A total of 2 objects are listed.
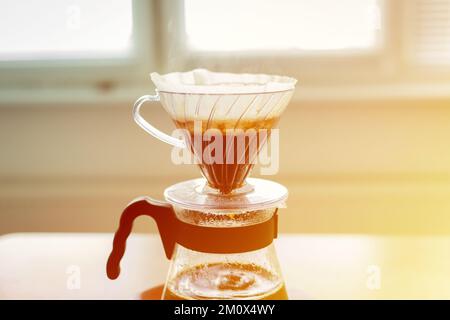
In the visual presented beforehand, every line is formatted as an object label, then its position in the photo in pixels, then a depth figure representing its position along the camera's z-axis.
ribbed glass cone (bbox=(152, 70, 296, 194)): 0.68
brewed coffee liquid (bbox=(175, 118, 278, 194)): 0.70
